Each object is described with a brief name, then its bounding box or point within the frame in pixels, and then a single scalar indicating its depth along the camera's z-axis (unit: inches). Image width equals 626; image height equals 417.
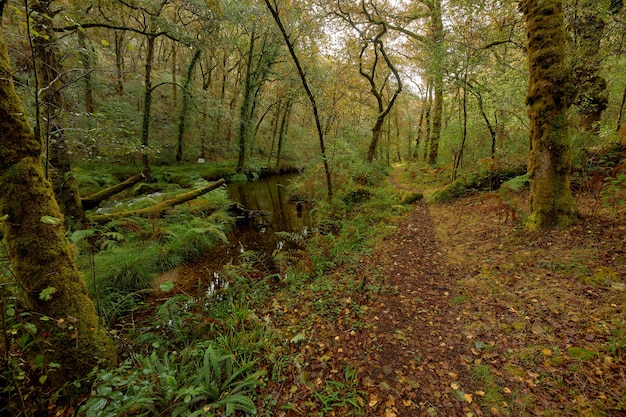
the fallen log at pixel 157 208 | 248.7
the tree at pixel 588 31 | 170.6
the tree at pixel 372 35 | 472.1
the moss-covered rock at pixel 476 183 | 300.8
